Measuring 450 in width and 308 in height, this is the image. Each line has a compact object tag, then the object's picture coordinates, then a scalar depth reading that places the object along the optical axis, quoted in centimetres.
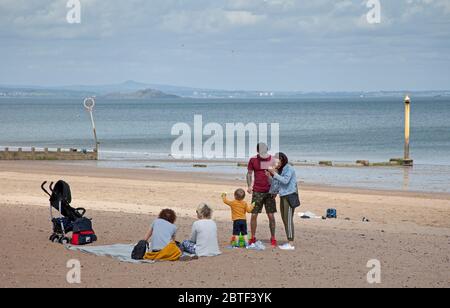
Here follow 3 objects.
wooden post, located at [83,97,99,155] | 3793
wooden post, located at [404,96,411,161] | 3731
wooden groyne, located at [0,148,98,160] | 3741
